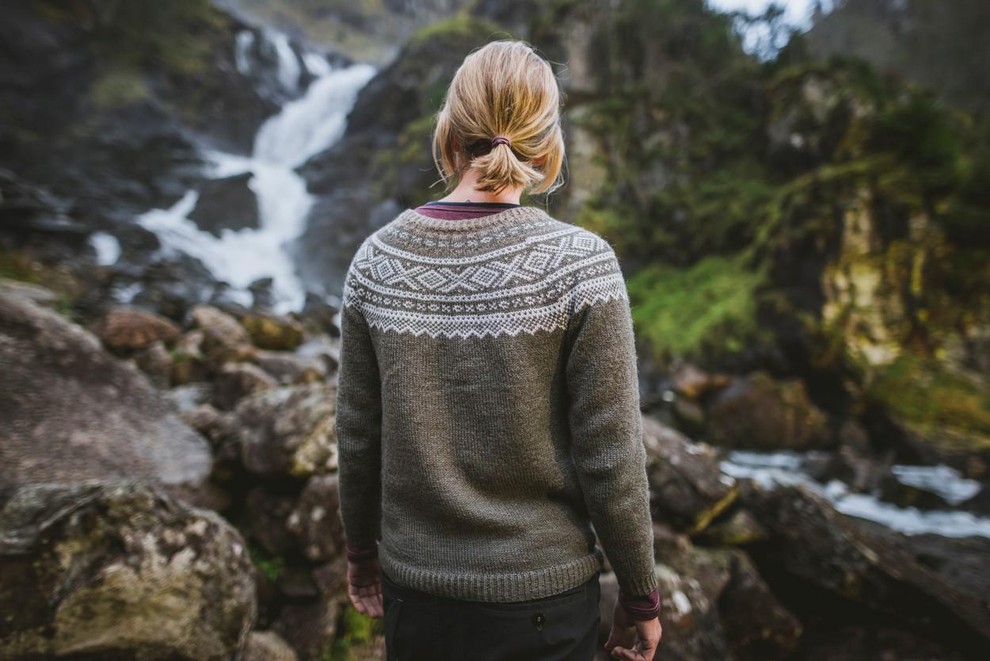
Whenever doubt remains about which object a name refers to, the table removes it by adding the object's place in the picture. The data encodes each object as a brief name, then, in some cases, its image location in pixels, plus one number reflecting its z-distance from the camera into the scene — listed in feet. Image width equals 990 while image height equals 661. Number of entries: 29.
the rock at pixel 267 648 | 7.88
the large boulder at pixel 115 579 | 5.94
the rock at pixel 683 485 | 12.73
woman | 4.29
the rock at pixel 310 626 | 8.91
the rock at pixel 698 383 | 37.63
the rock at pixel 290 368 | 21.15
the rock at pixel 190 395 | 18.24
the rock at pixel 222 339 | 24.23
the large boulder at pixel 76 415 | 9.32
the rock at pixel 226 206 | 77.10
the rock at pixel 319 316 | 49.06
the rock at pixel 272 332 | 31.09
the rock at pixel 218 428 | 11.62
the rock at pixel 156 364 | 20.76
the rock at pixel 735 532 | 12.89
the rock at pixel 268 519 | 10.25
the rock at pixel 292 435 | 10.48
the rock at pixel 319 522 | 9.81
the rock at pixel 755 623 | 11.56
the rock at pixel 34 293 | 19.60
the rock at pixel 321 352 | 26.99
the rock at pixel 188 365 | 21.90
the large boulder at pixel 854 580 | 11.71
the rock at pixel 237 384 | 17.87
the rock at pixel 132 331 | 22.85
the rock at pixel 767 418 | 32.71
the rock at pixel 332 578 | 9.46
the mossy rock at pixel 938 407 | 28.02
